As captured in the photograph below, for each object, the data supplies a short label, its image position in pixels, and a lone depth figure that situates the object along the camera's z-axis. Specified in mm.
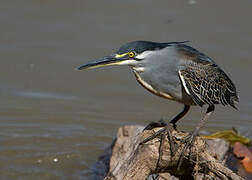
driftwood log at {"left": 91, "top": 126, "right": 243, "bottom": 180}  8883
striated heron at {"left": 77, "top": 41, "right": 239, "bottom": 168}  9445
